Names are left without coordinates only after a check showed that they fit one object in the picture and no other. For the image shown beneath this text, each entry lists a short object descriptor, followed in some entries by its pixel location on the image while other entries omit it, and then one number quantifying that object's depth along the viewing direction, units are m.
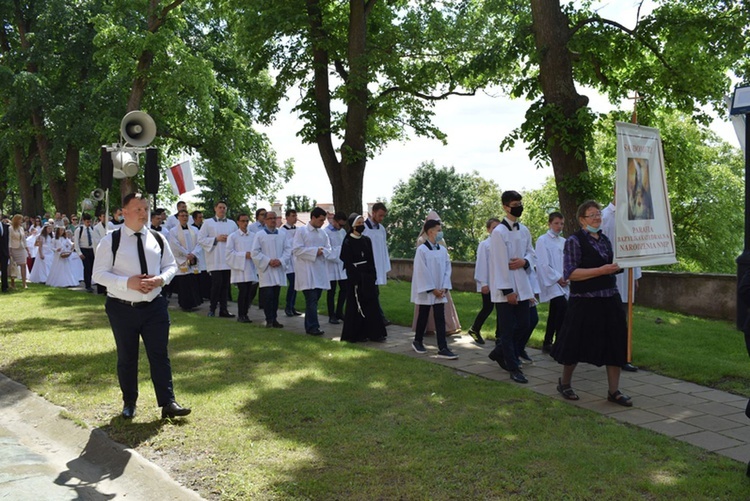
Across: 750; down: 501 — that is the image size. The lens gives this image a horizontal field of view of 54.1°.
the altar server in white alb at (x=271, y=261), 12.84
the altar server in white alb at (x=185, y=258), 15.20
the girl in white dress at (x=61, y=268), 21.23
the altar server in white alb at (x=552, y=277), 10.14
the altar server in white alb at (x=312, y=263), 12.00
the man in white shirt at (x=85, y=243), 19.05
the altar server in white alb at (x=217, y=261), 14.24
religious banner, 7.91
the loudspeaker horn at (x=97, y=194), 29.71
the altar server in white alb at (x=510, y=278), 8.44
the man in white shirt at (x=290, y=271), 14.18
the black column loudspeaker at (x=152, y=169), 9.28
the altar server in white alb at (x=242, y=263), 13.35
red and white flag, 18.88
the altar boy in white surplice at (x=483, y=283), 10.59
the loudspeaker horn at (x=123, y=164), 9.85
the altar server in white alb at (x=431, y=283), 9.94
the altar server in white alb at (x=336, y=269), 13.43
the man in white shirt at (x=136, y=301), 6.51
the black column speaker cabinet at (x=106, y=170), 8.52
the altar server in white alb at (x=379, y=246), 13.29
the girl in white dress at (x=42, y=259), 22.88
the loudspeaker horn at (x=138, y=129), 10.32
